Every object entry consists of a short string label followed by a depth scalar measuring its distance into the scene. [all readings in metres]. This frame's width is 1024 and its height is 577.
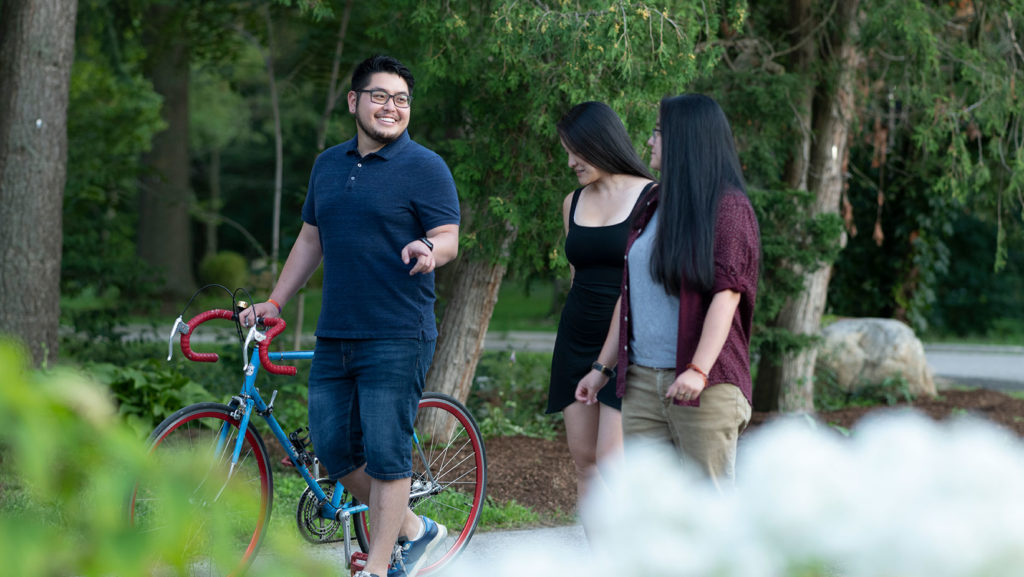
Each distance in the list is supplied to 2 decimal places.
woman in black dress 7.80
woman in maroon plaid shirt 6.36
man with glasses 7.41
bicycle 7.86
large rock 22.12
